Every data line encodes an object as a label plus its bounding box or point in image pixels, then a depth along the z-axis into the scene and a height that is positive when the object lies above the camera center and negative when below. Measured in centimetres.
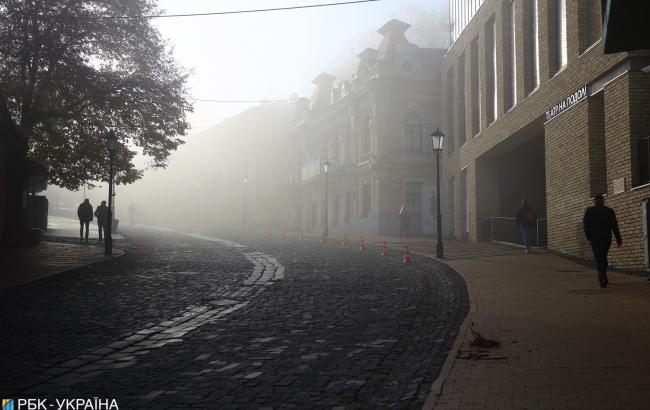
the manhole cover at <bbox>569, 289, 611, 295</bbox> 1018 -106
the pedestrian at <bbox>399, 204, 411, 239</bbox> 3198 +37
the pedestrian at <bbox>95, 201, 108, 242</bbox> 2491 +48
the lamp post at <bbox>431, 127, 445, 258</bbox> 1939 +269
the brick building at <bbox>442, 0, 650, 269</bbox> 1327 +322
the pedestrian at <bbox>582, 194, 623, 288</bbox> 1080 -8
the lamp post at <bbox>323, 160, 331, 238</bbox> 3418 +324
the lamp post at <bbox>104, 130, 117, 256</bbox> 1838 +151
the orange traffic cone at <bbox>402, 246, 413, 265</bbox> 1700 -86
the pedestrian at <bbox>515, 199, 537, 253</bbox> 1916 +32
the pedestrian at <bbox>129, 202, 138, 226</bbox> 5996 +155
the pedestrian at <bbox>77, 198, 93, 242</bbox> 2409 +60
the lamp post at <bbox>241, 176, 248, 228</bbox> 5523 +123
